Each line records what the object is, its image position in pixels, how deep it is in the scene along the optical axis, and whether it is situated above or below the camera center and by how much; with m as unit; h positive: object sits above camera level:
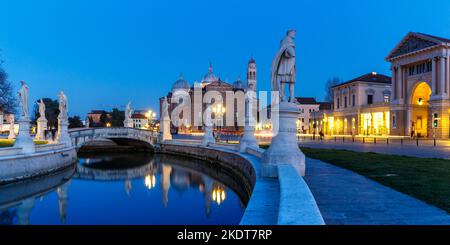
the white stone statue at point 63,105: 31.02 +2.15
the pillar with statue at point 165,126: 40.17 +0.30
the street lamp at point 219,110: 39.81 +2.22
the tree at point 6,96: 35.60 +3.39
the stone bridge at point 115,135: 36.09 -0.70
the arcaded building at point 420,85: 47.03 +6.22
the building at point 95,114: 137.48 +5.82
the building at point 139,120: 136.38 +3.34
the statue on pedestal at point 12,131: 36.44 -0.21
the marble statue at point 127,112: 45.84 +2.19
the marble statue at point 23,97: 21.04 +1.91
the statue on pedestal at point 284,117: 9.88 +0.32
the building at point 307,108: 99.44 +5.77
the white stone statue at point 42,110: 36.62 +1.97
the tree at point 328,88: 104.51 +12.03
